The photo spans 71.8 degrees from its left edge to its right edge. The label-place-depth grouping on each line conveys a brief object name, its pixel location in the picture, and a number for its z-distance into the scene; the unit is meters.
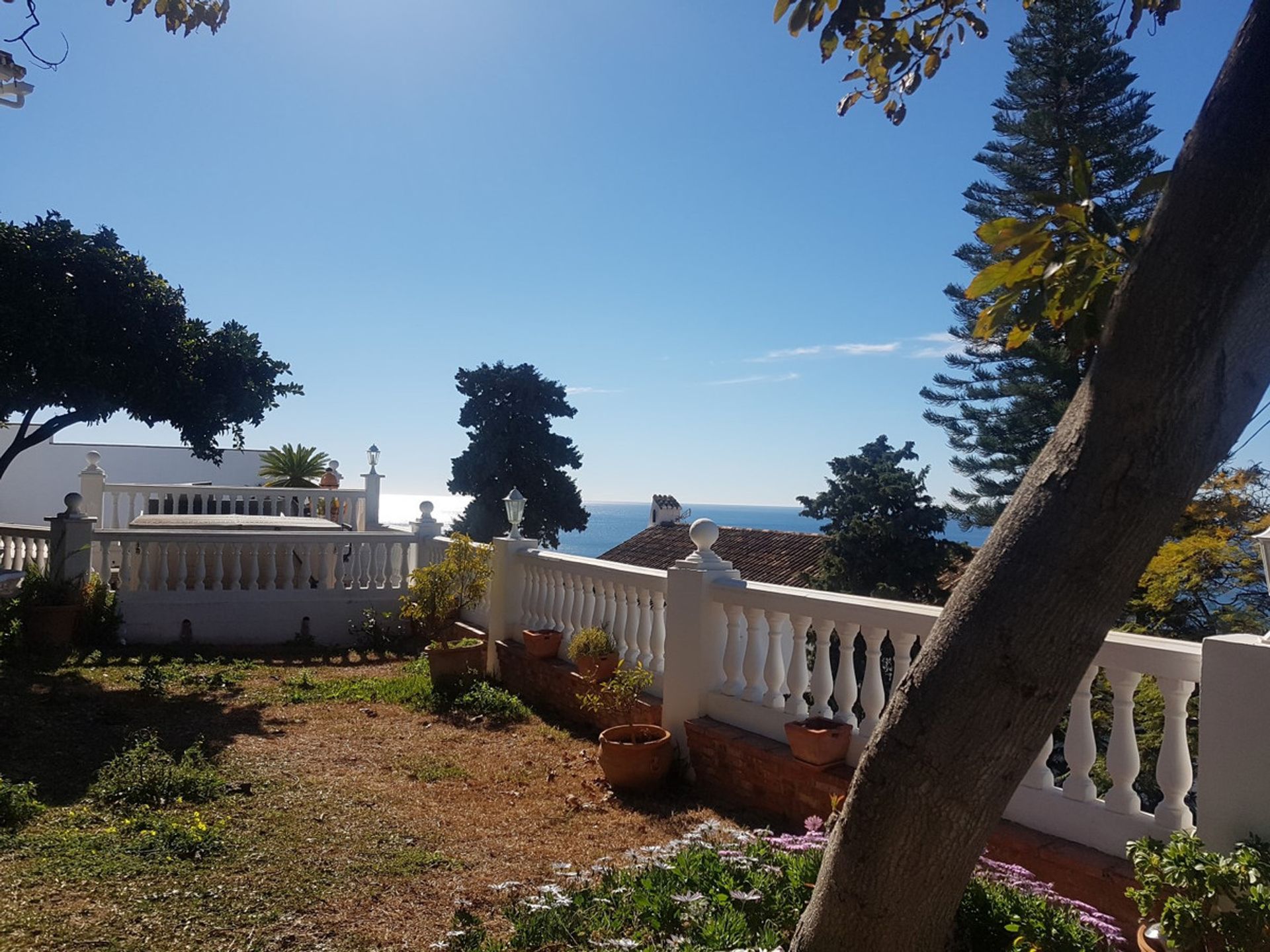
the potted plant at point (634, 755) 4.72
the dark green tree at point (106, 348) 7.38
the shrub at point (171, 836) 3.54
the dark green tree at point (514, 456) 22.34
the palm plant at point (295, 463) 17.67
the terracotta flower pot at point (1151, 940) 2.44
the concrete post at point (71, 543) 8.52
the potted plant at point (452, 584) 7.96
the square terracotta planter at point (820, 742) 4.04
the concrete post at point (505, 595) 7.48
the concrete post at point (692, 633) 4.95
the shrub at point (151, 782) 4.25
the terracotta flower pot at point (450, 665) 7.09
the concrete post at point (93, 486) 12.20
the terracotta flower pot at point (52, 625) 7.92
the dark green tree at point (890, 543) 15.80
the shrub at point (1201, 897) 2.11
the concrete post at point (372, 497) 14.02
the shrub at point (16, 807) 3.80
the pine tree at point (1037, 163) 18.02
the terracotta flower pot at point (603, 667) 5.80
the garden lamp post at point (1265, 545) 2.57
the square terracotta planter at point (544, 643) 6.70
